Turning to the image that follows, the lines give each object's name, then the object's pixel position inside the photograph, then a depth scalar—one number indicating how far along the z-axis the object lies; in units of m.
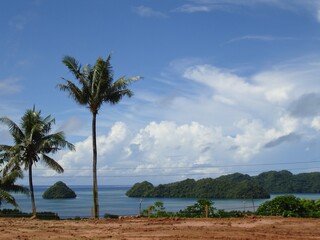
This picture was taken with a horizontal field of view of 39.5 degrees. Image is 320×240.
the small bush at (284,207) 30.56
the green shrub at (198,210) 31.03
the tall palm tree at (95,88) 31.34
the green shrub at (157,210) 31.73
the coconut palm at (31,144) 34.75
